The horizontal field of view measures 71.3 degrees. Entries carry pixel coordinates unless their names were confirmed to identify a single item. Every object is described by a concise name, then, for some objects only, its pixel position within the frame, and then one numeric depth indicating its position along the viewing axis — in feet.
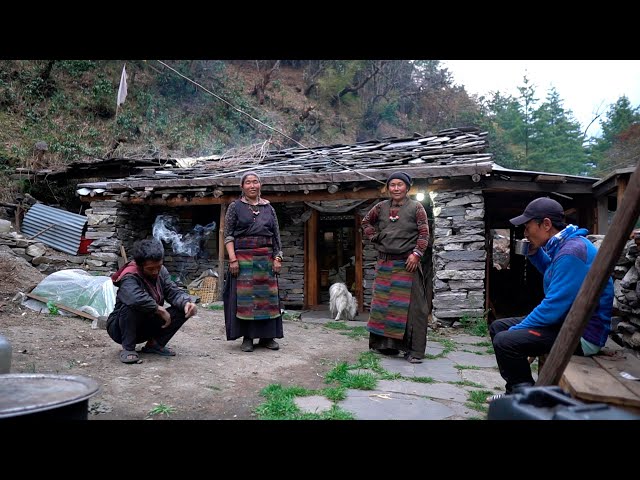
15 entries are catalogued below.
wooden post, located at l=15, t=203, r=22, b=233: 34.86
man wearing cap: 8.14
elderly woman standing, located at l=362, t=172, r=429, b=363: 14.74
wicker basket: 29.76
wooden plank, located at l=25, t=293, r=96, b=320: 19.44
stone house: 22.76
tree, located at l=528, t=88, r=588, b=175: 79.97
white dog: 27.09
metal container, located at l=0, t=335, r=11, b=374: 7.81
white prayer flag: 45.85
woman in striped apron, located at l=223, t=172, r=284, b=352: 15.14
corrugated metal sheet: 31.99
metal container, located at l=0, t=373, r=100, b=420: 5.09
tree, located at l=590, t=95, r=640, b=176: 76.23
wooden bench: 6.24
